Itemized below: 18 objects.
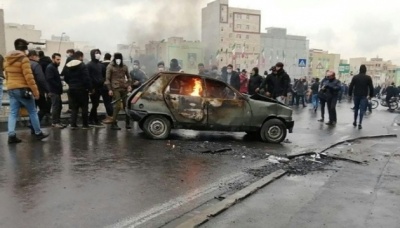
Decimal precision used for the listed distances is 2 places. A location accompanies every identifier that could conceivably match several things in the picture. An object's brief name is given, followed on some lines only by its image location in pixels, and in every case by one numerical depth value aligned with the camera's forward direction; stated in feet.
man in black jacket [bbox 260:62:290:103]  36.09
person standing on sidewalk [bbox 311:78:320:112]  61.72
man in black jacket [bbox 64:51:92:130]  28.17
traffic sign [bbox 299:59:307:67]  76.38
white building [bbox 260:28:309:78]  236.02
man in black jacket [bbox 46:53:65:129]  29.48
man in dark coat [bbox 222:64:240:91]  44.60
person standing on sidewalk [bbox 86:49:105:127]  30.81
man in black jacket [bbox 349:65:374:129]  38.58
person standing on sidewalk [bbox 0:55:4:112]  28.68
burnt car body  26.89
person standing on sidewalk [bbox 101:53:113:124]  31.76
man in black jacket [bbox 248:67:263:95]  40.86
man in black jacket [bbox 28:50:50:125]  26.84
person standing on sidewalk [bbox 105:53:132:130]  29.91
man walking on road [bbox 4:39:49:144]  22.77
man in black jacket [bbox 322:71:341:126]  41.63
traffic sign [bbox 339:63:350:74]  115.85
